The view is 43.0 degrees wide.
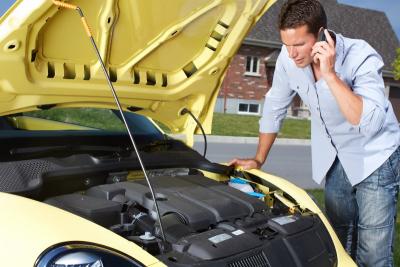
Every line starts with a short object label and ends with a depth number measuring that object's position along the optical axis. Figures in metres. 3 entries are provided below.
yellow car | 1.98
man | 2.65
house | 25.88
